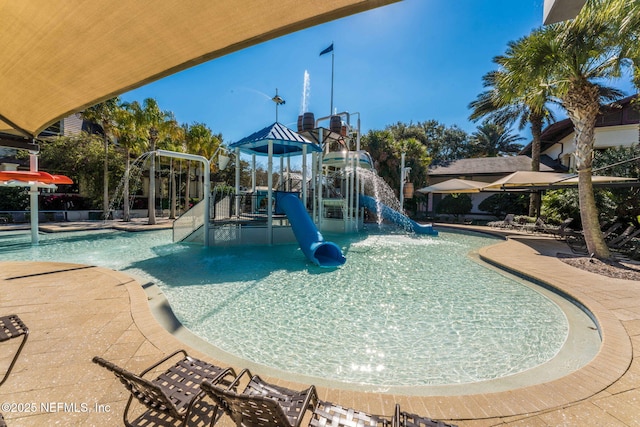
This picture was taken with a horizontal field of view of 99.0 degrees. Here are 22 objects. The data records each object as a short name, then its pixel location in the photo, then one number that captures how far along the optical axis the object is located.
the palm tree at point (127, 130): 17.94
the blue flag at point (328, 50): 19.21
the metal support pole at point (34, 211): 10.65
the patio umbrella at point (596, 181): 10.54
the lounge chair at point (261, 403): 1.49
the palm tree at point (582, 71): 7.73
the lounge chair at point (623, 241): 9.27
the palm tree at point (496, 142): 38.59
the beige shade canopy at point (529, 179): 11.96
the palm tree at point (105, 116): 17.75
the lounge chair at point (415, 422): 1.76
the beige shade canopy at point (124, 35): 1.73
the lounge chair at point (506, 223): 17.89
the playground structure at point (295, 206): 10.63
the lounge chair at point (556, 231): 11.70
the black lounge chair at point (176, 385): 1.66
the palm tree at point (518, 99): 8.77
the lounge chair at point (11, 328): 2.36
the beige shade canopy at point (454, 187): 18.20
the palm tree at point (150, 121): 17.78
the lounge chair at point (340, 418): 1.78
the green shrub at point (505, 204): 22.25
